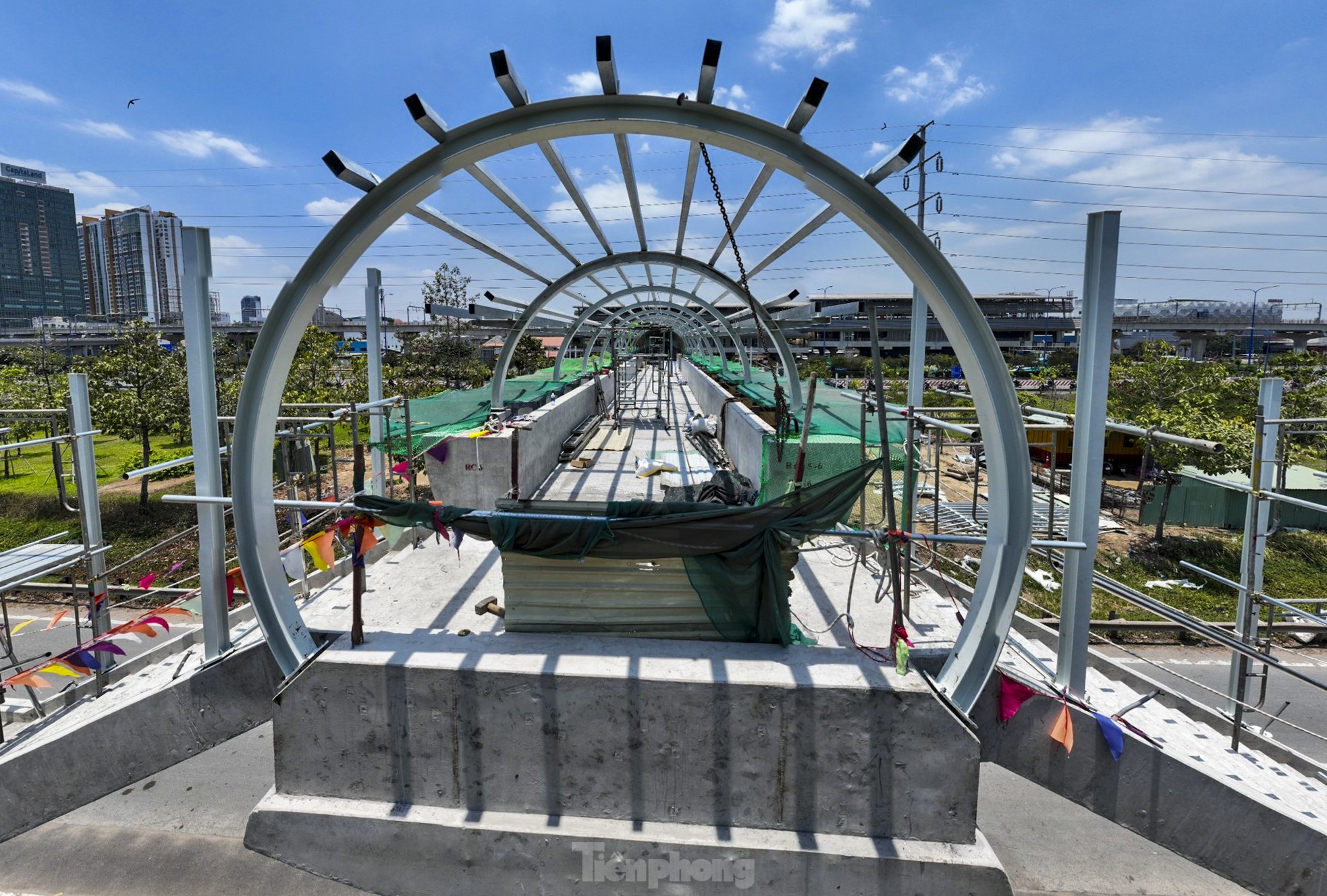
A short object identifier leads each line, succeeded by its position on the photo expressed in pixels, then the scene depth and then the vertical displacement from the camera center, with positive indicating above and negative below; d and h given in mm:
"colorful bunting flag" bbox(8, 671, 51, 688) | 4633 -2359
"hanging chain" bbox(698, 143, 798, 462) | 6711 -616
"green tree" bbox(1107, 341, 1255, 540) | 14727 -1053
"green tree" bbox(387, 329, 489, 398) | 30078 +299
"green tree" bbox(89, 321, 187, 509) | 15781 -559
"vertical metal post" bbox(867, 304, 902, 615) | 3291 -625
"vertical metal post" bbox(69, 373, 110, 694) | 5523 -1150
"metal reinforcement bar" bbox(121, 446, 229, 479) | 4921 -885
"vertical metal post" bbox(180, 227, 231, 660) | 3986 -340
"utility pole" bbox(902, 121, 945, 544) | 5535 +81
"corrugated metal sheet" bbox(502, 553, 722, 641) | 3984 -1505
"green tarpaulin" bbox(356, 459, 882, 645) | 3777 -1017
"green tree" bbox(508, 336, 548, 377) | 44188 +569
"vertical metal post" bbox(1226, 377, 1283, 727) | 4629 -1113
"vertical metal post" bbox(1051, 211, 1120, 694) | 3670 -401
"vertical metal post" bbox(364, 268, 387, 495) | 7566 +102
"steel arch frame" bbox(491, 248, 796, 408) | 9688 +1128
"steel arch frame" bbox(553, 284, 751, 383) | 13555 +1215
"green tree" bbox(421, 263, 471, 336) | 33344 +4223
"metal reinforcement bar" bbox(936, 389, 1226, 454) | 3960 -457
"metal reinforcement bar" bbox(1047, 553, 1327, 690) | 3857 -1716
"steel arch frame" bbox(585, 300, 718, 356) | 18161 +1745
